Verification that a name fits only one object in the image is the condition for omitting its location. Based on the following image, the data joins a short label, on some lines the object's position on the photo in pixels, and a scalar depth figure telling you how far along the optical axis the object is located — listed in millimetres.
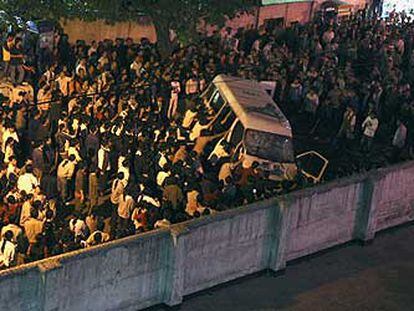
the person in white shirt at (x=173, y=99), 22266
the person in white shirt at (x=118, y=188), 17203
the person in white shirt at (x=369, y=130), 22938
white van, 20141
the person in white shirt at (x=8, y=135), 18602
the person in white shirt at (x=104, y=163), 18141
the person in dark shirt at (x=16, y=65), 22438
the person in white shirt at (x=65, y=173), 17891
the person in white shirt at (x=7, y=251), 14914
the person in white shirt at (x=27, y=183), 16859
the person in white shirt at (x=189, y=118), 20984
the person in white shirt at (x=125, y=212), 16406
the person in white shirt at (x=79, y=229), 15602
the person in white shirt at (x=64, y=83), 21469
